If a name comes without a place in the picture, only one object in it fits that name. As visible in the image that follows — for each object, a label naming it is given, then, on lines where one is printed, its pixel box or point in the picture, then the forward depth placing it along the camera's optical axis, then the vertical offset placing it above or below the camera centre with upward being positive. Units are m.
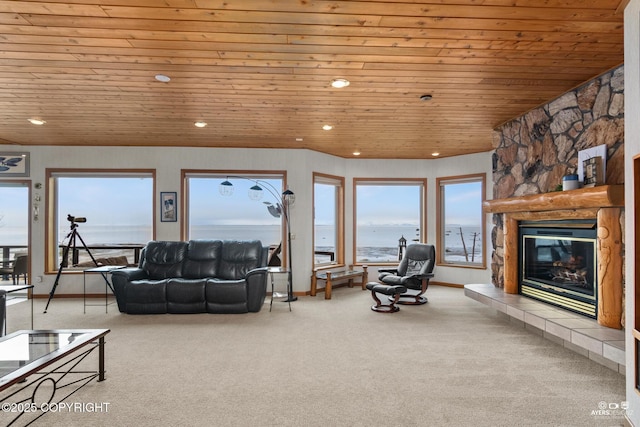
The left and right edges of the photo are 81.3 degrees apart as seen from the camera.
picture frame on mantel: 3.29 +0.46
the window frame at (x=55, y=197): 6.19 +0.37
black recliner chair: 5.47 -0.86
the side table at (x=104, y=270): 5.16 -0.71
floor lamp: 6.40 +0.41
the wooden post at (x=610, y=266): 3.12 -0.42
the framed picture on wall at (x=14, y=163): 6.13 +0.92
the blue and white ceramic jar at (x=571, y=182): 3.48 +0.33
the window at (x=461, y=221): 7.06 -0.07
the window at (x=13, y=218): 6.32 +0.02
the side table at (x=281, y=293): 5.31 -1.08
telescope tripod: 5.49 -0.57
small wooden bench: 6.19 -1.04
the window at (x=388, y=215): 7.61 +0.06
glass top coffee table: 2.26 -0.92
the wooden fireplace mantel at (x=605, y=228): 3.09 -0.09
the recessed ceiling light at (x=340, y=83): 3.46 +1.27
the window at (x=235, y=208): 6.57 +0.19
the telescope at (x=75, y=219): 5.60 +0.00
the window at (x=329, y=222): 7.12 -0.08
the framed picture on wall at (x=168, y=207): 6.36 +0.20
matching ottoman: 5.14 -1.05
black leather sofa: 4.95 -0.86
